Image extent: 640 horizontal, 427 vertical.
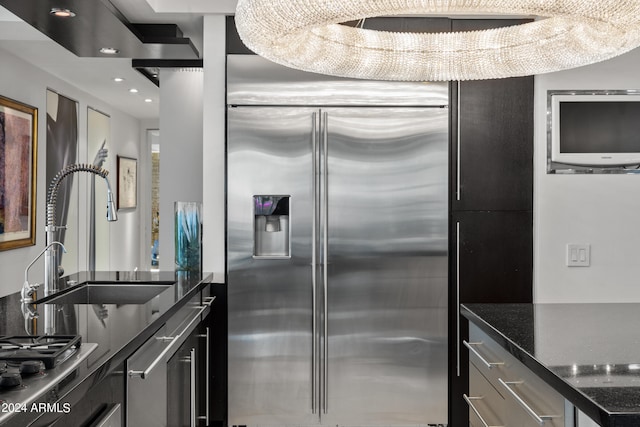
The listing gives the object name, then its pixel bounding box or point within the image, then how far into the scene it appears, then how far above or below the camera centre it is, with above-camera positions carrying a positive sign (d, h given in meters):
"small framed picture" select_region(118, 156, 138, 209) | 6.88 +0.42
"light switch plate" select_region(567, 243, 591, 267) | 3.36 -0.21
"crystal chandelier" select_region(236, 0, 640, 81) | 1.30 +0.48
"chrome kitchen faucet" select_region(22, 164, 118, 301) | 2.38 -0.03
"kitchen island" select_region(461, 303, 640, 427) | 1.24 -0.36
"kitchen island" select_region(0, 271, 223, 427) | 1.24 -0.33
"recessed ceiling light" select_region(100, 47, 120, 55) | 3.51 +1.00
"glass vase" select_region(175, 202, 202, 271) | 3.34 -0.11
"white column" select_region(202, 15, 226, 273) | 3.30 +0.34
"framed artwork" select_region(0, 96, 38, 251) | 4.25 +0.33
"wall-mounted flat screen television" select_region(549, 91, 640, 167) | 3.31 +0.50
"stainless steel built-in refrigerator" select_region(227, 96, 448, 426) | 3.26 -0.26
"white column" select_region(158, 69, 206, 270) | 4.08 +0.52
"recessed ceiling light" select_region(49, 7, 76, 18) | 2.75 +0.96
